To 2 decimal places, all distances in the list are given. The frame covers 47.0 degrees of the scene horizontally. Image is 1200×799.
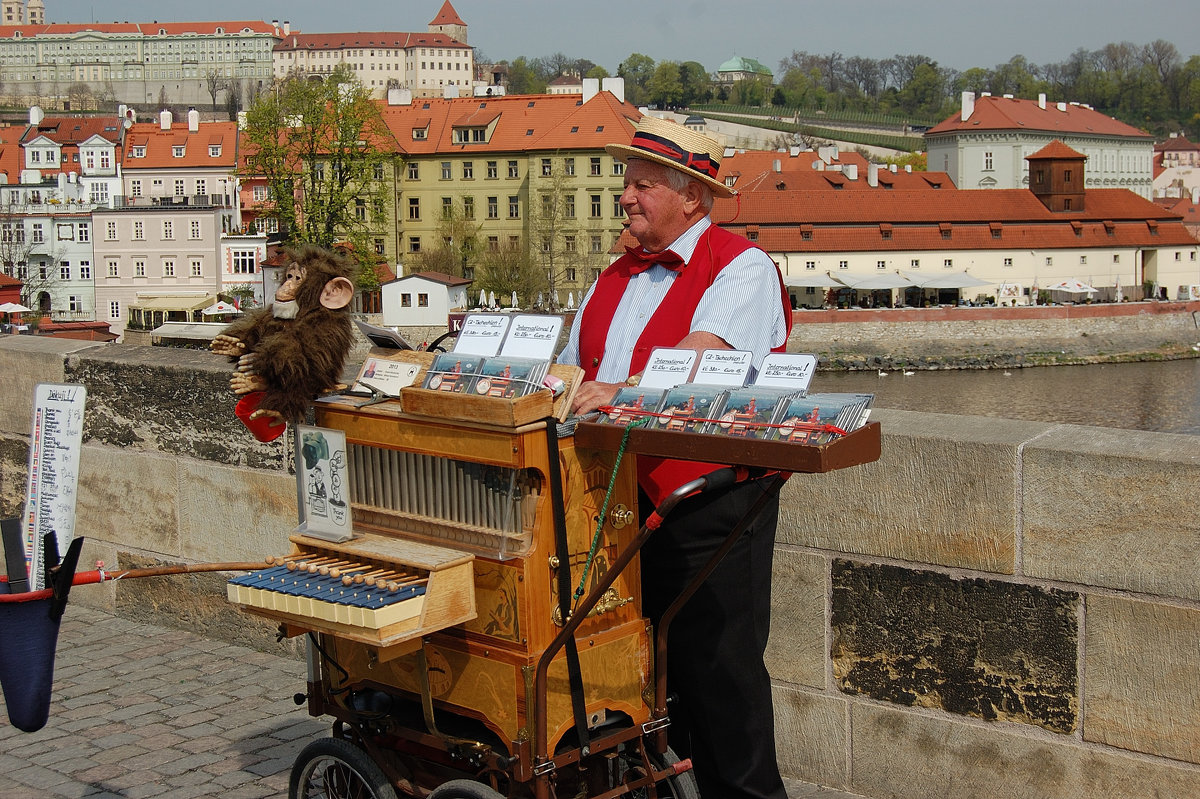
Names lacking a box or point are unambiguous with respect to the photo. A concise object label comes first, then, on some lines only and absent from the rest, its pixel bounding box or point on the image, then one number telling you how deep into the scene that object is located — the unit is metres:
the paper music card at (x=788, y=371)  2.57
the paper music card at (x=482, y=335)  2.87
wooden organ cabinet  2.75
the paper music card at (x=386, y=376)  3.11
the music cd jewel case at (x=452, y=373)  2.84
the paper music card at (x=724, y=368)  2.64
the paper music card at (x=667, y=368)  2.72
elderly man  3.00
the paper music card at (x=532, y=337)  2.78
